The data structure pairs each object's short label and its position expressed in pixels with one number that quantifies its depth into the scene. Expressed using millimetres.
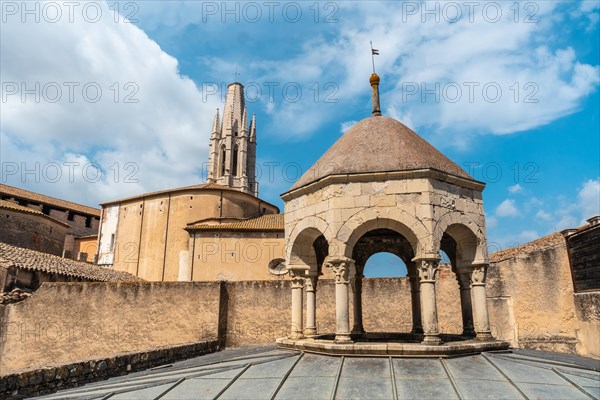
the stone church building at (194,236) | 27812
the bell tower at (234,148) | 59303
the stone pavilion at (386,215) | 6594
